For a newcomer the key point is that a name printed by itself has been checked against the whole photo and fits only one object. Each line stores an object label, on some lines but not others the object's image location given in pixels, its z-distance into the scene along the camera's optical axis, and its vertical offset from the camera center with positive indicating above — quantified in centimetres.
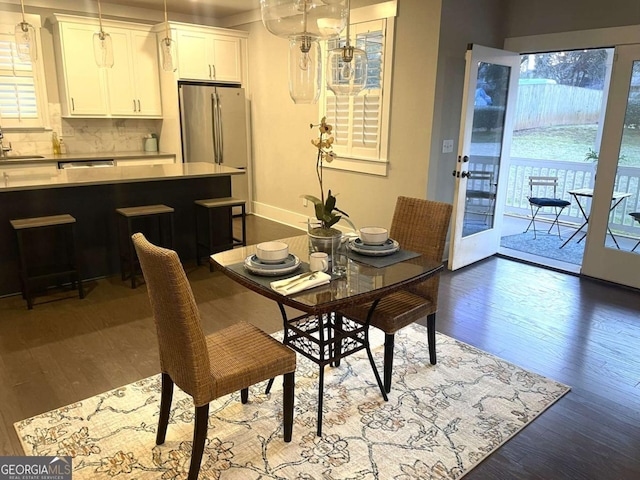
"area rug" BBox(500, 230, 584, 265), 525 -132
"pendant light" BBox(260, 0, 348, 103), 190 +42
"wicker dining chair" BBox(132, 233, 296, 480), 172 -95
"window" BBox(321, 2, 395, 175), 463 +22
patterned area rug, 203 -142
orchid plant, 217 -38
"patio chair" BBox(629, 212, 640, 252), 413 -70
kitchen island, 379 -63
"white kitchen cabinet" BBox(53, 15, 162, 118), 550 +67
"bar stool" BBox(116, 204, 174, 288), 406 -88
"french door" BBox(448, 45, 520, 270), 430 -19
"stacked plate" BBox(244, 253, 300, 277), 210 -61
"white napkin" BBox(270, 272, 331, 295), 194 -63
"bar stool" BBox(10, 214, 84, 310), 357 -101
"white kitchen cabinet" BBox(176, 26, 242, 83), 598 +95
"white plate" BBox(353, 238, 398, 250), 244 -59
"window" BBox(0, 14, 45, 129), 521 +41
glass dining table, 192 -66
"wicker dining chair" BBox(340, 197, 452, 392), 248 -89
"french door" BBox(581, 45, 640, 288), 403 -43
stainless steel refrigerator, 607 +5
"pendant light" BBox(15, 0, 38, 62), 319 +57
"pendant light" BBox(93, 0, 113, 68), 351 +58
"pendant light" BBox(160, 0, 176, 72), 403 +62
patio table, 420 -56
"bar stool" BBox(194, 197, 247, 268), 459 -94
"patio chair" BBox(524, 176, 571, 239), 594 -85
